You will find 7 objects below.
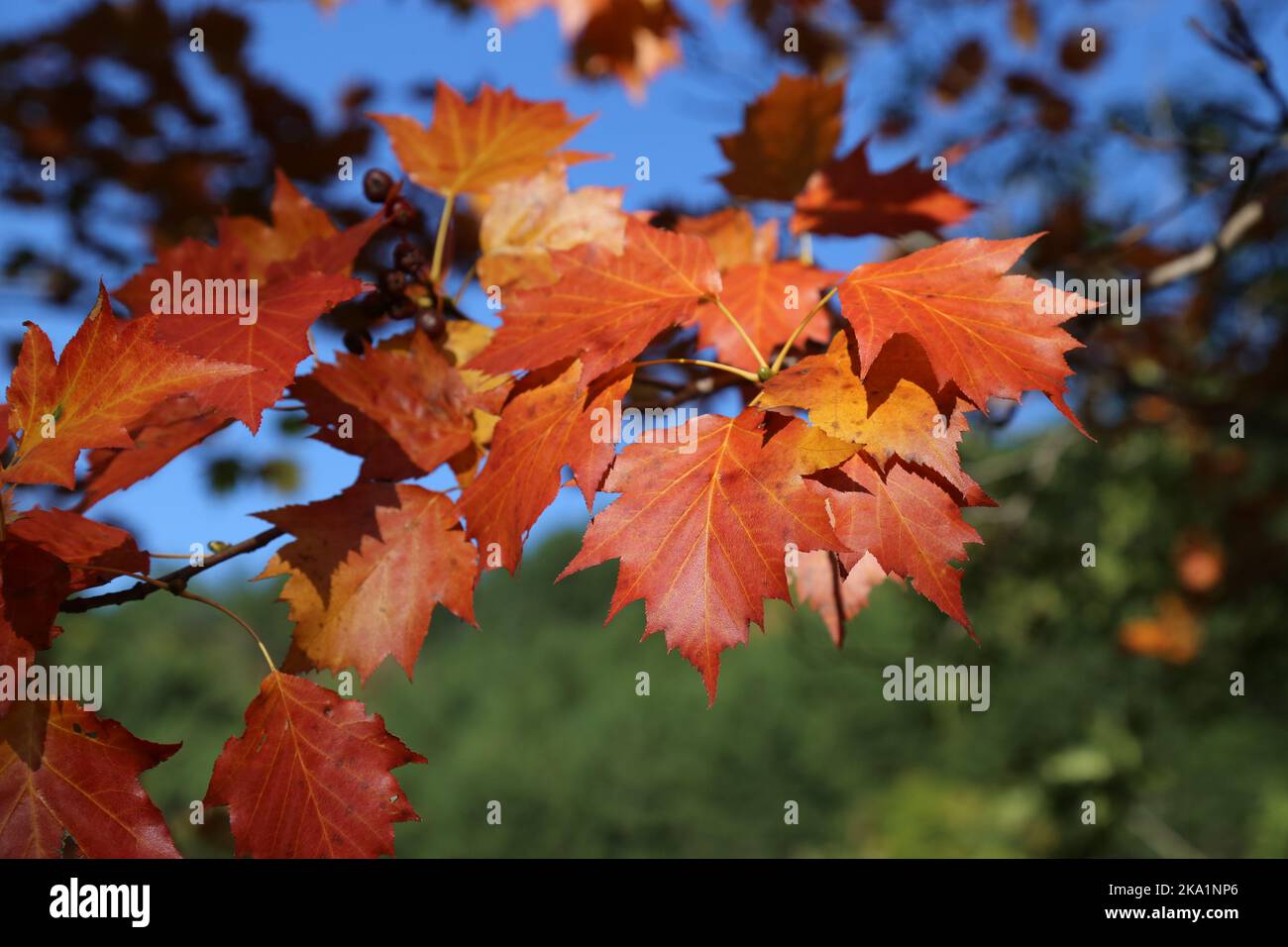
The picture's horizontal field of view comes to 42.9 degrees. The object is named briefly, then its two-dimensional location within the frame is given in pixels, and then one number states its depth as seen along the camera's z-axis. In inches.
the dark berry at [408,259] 22.0
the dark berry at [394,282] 21.7
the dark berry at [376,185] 23.3
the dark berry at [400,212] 22.2
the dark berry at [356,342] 22.2
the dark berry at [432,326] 21.5
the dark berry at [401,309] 22.1
